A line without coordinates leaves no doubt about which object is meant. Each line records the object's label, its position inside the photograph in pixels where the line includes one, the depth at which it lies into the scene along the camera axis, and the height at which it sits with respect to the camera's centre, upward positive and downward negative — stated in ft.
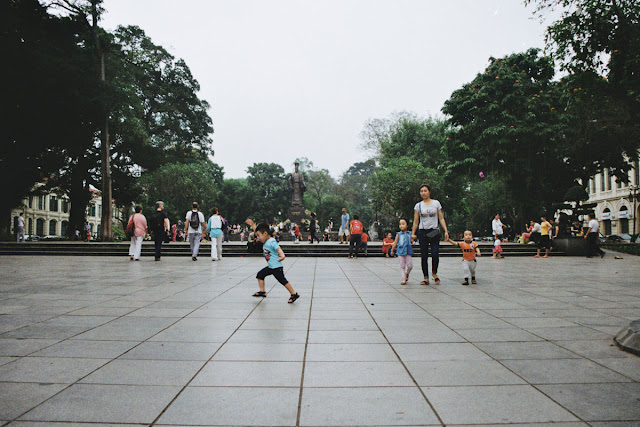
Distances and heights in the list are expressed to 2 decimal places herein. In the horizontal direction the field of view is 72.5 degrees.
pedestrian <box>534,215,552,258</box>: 59.06 -0.18
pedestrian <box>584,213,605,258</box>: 57.52 -0.83
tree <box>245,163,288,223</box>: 196.85 +19.60
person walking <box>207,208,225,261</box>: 48.60 +0.26
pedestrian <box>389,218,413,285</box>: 28.99 -1.10
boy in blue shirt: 22.35 -1.17
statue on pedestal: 116.78 +10.17
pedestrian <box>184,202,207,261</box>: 47.96 +0.83
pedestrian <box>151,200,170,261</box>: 46.50 +0.90
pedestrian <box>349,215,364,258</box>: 54.54 -0.07
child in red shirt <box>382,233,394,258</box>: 56.24 -1.61
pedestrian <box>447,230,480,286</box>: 28.55 -1.34
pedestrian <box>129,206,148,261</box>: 46.24 +0.34
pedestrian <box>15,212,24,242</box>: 79.10 +0.76
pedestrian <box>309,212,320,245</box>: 80.84 +1.60
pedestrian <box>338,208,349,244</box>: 69.80 +1.08
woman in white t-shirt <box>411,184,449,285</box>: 27.63 +0.61
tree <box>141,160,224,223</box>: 117.60 +13.11
